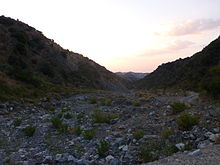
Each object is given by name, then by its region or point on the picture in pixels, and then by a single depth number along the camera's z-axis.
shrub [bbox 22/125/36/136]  6.83
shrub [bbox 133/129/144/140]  5.71
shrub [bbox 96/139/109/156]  5.03
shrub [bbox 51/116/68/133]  6.99
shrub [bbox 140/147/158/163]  4.63
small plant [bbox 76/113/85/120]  8.91
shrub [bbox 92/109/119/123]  8.02
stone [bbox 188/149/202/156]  4.33
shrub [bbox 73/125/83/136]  6.67
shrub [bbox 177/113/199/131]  5.80
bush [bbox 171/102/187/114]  7.61
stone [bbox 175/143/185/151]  4.83
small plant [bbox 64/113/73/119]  9.10
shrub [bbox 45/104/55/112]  11.49
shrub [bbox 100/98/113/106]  12.90
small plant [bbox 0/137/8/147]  6.31
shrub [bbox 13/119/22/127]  8.14
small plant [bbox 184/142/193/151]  4.80
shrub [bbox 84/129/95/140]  6.15
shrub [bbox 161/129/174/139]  5.51
